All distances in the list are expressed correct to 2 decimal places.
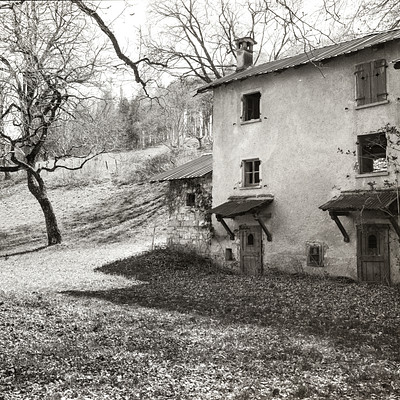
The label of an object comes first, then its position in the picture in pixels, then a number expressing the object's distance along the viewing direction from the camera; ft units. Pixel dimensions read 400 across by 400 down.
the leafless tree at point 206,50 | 86.17
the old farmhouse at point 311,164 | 46.34
